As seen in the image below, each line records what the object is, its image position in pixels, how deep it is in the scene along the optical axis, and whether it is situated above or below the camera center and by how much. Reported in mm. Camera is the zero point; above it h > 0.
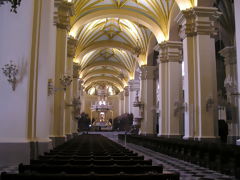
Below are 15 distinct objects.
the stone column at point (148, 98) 20406 +1478
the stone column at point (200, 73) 11641 +1862
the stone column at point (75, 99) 16472 +1130
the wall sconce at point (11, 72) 6531 +1028
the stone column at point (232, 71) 13852 +2647
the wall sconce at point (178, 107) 14727 +616
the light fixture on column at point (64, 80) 10001 +1318
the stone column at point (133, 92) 29430 +2797
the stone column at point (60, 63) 11289 +2188
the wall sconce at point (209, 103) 11586 +627
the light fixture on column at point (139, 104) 20953 +1081
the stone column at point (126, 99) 34847 +2387
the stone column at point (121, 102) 40275 +2368
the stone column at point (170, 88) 15578 +1696
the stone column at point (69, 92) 14125 +1298
